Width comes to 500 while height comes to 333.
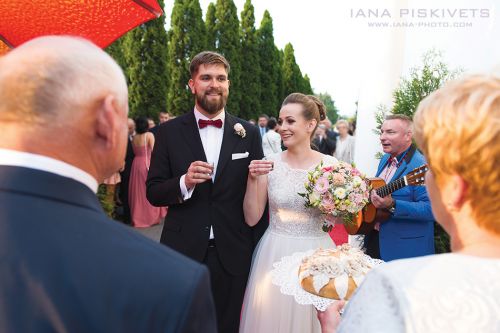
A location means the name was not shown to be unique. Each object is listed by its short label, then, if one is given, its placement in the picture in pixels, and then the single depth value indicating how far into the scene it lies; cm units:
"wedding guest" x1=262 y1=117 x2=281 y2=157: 1130
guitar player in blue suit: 374
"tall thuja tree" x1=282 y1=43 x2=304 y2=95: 3681
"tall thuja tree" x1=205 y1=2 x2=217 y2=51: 2346
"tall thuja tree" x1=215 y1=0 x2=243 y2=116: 2336
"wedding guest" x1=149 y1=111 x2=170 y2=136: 1145
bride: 336
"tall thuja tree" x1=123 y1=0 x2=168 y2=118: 1784
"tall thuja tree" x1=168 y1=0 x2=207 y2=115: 1980
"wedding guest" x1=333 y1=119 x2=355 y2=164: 1175
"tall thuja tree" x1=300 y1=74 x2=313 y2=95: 4989
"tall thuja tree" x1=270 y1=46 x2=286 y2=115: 3118
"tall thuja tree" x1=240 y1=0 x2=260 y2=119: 2522
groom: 318
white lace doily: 209
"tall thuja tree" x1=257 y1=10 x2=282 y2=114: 2831
